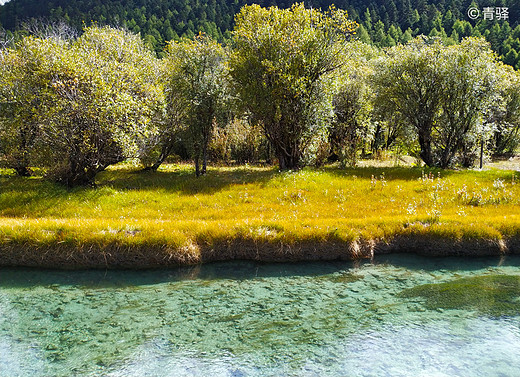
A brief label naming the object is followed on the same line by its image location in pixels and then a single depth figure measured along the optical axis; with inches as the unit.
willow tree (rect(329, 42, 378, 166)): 1439.5
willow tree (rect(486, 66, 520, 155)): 2057.1
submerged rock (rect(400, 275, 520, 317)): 442.0
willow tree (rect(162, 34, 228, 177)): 1018.1
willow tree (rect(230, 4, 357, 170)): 1021.8
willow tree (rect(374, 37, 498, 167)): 1079.4
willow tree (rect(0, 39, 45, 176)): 858.1
